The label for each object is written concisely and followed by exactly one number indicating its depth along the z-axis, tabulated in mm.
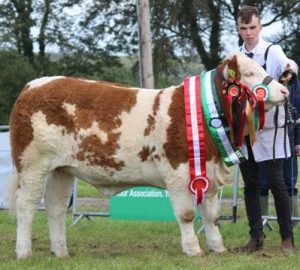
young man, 9634
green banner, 13288
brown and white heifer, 9204
